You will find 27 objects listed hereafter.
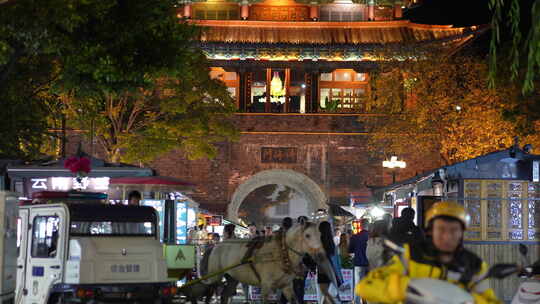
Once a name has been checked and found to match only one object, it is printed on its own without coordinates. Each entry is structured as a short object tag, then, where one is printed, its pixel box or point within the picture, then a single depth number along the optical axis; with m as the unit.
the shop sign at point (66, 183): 19.02
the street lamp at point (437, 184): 17.09
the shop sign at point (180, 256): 15.04
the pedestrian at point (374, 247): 14.14
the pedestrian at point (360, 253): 16.67
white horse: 13.55
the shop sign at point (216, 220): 41.09
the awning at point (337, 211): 31.45
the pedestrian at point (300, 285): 16.44
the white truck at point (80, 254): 12.17
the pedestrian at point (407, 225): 13.39
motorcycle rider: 5.48
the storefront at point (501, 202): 15.97
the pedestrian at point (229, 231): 18.91
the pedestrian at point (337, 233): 27.23
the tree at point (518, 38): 9.20
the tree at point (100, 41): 14.56
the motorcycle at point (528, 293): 12.50
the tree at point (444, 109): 32.59
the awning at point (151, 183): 20.23
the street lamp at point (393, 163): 36.68
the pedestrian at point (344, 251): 18.78
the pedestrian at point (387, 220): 13.29
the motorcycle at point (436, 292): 5.13
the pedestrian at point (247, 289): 14.36
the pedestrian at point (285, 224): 16.10
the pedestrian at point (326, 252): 15.00
